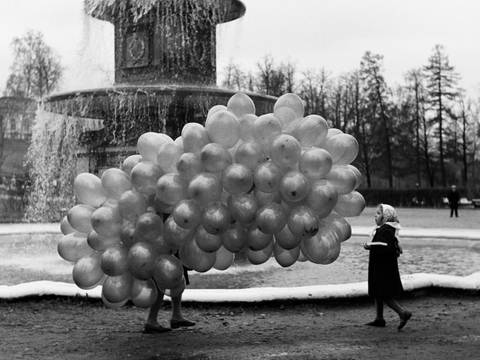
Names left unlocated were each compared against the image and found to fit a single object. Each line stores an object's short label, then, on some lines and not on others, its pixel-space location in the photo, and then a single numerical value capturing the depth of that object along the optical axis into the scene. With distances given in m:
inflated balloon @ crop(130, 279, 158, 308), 5.25
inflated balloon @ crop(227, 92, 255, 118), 5.50
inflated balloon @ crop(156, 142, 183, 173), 5.24
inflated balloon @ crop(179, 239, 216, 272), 5.21
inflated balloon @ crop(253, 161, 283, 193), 5.00
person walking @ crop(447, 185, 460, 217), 28.11
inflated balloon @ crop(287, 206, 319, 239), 5.04
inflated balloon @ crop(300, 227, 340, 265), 5.27
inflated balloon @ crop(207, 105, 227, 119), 5.65
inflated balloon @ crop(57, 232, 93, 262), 5.38
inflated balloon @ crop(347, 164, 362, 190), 5.50
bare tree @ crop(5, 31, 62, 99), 43.78
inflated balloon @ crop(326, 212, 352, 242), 5.44
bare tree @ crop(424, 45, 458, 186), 45.25
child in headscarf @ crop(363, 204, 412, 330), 6.31
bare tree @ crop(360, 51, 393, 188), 44.56
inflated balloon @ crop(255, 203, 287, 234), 4.98
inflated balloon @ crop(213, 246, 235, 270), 5.54
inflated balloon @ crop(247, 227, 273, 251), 5.13
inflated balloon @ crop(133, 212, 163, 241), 5.07
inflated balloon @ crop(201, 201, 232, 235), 4.98
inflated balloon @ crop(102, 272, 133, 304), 5.19
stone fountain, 13.26
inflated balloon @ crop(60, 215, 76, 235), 5.62
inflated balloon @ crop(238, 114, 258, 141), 5.25
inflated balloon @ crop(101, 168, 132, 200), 5.31
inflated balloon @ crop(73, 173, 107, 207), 5.38
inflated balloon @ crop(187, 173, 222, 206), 4.96
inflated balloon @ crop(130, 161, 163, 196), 5.18
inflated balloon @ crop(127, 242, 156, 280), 5.03
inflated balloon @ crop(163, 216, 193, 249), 5.11
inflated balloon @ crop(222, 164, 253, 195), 4.96
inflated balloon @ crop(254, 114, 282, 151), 5.18
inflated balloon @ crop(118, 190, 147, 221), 5.14
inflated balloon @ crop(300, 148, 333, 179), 5.09
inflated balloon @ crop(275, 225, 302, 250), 5.15
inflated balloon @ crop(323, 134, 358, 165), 5.44
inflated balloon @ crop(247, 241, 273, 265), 5.46
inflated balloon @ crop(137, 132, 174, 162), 5.44
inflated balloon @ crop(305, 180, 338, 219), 5.09
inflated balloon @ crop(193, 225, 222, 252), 5.08
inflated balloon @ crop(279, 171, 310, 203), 4.96
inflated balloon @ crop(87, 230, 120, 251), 5.18
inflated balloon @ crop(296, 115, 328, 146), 5.30
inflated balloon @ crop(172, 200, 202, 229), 4.97
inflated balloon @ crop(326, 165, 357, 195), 5.32
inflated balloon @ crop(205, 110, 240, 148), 5.16
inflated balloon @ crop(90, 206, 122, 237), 5.08
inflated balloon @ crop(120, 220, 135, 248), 5.12
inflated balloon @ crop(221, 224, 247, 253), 5.13
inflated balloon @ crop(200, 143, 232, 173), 5.02
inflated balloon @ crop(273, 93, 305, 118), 5.50
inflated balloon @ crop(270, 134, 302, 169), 5.04
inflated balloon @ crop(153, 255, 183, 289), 5.10
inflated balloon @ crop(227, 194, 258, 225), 5.03
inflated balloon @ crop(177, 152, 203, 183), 5.07
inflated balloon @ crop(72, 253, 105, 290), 5.21
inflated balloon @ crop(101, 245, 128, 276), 5.06
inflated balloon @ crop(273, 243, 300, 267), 5.48
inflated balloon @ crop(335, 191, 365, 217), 5.52
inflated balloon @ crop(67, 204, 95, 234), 5.33
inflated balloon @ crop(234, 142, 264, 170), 5.10
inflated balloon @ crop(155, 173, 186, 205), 5.05
